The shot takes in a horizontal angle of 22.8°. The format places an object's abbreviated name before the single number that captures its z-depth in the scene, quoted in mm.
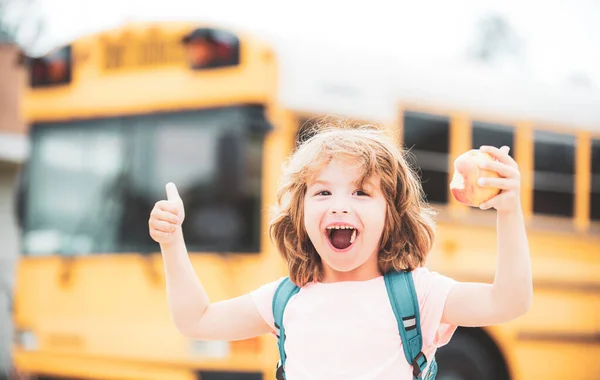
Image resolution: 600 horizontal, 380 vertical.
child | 1987
